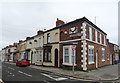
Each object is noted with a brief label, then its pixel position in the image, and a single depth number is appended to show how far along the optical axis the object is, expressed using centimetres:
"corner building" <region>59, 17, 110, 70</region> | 990
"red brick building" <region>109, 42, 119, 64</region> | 1938
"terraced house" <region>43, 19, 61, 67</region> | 1272
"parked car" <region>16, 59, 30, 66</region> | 1604
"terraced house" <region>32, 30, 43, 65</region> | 1568
